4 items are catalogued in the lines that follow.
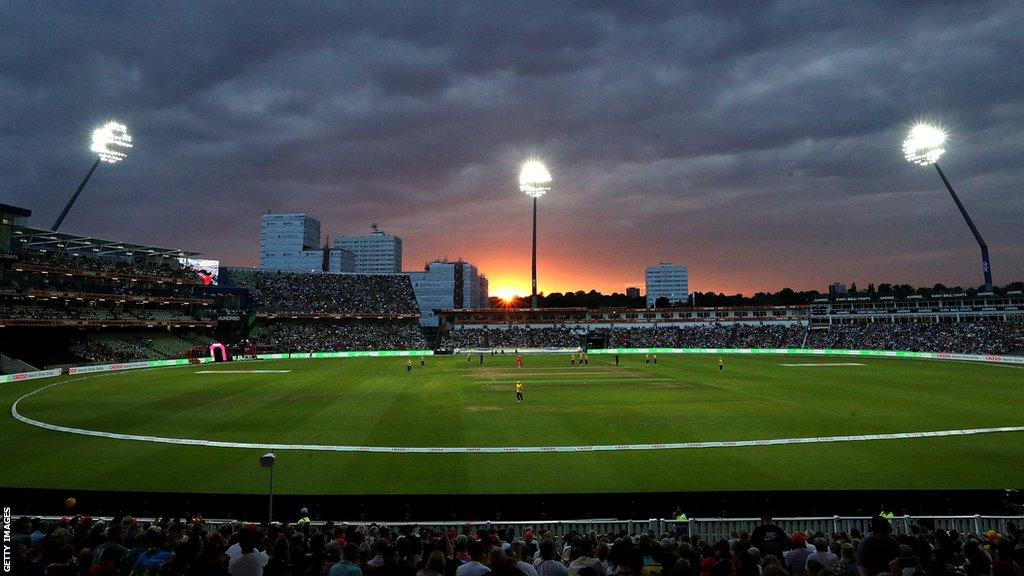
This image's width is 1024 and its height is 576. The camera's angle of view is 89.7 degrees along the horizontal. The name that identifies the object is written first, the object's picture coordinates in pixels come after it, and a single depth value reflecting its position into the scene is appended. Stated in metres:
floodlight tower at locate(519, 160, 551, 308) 87.31
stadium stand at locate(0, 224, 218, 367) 57.84
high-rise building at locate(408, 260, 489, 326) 182.88
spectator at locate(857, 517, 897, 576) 5.73
